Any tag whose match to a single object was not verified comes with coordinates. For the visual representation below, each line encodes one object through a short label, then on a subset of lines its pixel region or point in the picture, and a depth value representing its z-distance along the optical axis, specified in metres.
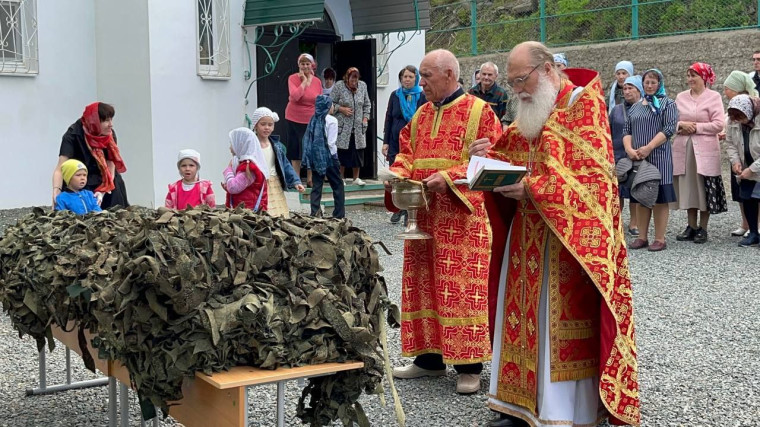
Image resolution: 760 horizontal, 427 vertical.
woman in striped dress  10.08
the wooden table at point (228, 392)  2.99
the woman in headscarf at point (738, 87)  10.43
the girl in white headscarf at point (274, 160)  7.33
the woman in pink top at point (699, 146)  10.58
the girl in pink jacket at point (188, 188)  6.78
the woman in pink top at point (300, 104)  13.03
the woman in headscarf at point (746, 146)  10.03
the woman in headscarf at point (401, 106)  11.97
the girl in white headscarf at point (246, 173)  6.96
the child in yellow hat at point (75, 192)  6.74
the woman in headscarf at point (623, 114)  10.23
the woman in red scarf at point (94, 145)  7.34
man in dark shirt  10.40
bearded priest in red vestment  4.23
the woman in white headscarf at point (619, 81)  11.19
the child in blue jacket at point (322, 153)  11.84
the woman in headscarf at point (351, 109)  13.38
